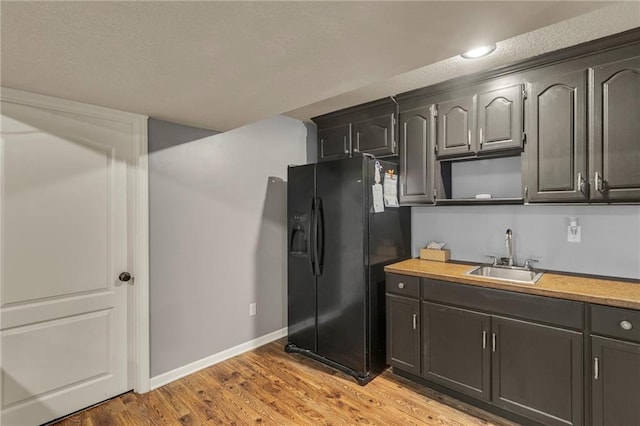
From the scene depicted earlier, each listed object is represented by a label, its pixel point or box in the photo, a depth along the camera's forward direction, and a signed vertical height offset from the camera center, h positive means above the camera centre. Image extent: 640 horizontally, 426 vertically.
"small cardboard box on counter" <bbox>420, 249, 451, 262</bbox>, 2.83 -0.38
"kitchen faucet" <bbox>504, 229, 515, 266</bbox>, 2.52 -0.28
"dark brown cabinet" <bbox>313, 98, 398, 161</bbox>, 2.91 +0.80
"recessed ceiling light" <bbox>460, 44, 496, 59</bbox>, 2.00 +1.03
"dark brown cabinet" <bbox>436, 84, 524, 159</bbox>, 2.25 +0.67
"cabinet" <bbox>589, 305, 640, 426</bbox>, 1.65 -0.83
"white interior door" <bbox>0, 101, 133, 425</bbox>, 1.92 -0.31
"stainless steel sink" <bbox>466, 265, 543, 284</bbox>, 2.39 -0.47
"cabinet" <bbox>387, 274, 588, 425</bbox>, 1.84 -0.90
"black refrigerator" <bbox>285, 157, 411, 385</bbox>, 2.57 -0.41
